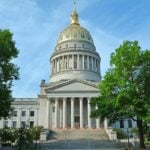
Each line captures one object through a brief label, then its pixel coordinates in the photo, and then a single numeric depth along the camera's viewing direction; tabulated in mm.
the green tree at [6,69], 38631
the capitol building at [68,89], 74375
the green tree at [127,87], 37656
